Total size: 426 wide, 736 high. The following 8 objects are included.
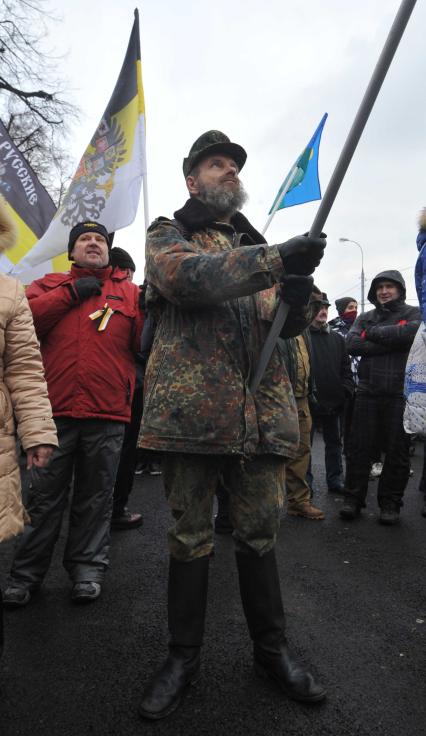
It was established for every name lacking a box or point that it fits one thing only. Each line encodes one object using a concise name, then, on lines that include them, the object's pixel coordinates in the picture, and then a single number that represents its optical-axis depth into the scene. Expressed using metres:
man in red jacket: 2.75
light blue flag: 5.71
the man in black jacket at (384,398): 4.14
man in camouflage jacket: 1.78
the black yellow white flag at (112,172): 4.28
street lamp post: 28.08
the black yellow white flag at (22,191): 5.20
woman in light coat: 1.84
